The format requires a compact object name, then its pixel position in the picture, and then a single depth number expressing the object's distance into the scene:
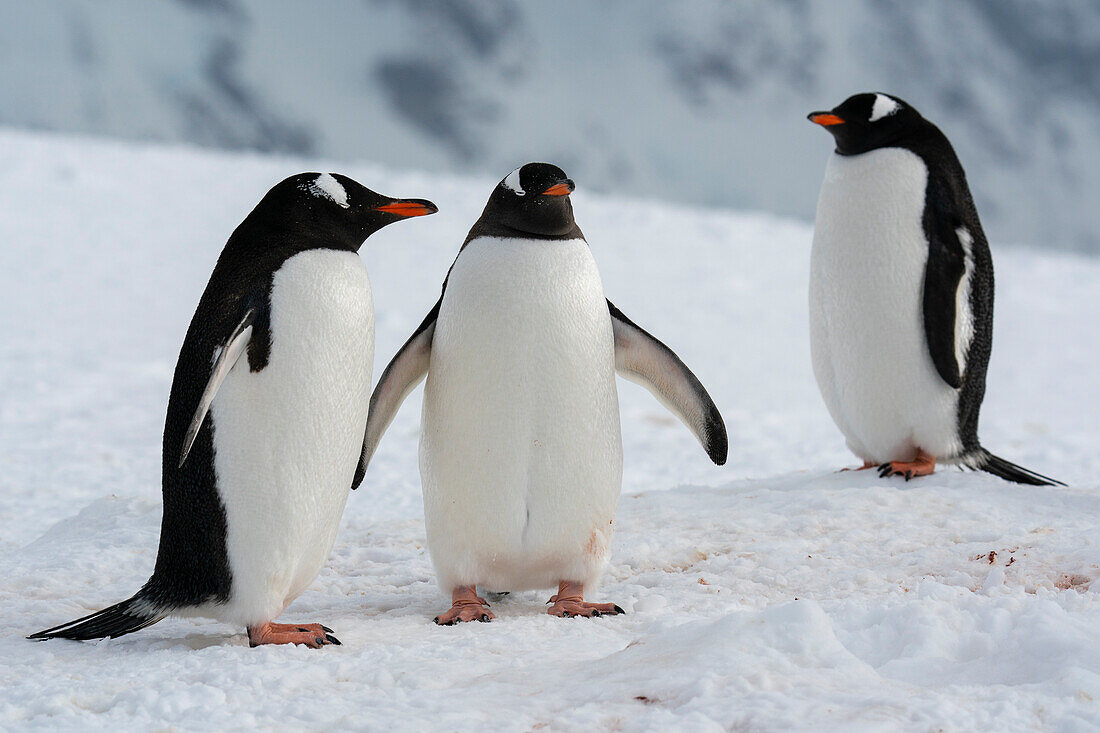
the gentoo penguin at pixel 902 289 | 7.78
